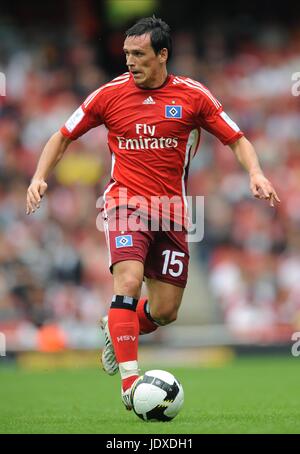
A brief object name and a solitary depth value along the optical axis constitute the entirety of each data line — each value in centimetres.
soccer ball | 1416
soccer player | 1534
